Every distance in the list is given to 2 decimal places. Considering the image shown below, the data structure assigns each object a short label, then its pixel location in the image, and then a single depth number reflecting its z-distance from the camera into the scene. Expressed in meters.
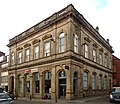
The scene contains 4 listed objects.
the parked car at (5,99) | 6.95
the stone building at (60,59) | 13.61
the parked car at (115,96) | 11.35
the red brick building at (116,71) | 24.60
